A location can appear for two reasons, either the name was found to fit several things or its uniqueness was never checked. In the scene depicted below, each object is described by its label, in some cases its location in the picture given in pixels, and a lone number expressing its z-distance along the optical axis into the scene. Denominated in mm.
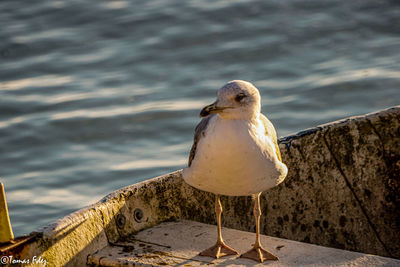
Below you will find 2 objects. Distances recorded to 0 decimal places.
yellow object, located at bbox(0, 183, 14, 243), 9000
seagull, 8617
